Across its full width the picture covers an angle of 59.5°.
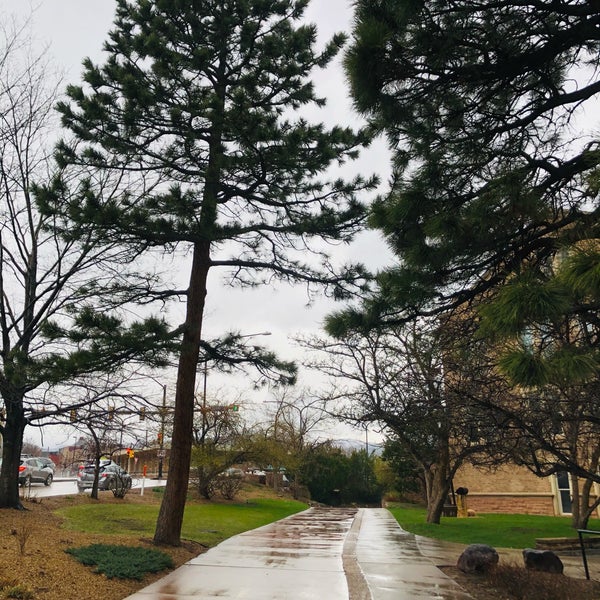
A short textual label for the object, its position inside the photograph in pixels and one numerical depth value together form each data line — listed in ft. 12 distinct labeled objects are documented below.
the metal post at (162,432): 39.41
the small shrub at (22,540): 21.94
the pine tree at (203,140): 30.55
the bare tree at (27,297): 33.42
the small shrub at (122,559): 22.58
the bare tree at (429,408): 32.45
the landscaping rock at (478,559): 28.07
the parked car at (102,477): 73.89
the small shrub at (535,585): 20.98
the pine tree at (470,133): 13.66
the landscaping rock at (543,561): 27.48
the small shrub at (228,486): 78.59
